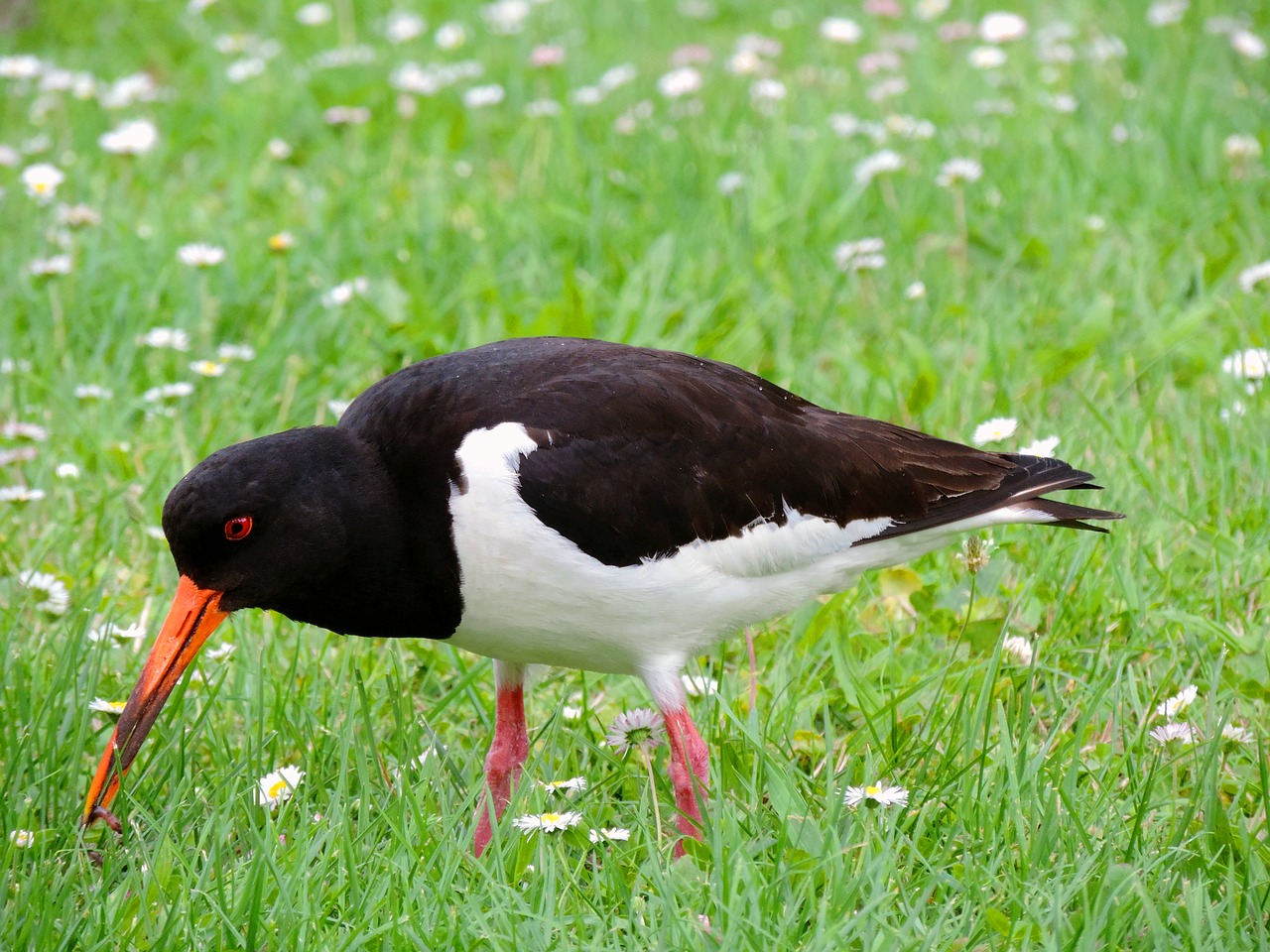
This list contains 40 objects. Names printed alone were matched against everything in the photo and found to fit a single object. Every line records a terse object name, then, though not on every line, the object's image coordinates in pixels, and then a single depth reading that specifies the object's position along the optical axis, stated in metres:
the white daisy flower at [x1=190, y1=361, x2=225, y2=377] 10.84
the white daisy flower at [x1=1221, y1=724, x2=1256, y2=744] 7.17
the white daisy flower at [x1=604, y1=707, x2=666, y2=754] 7.29
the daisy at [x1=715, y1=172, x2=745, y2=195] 13.32
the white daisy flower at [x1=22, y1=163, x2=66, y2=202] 12.44
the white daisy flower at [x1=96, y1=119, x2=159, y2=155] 13.05
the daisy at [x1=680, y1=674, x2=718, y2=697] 7.70
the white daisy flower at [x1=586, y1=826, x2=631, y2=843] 6.56
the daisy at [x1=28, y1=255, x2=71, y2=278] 11.27
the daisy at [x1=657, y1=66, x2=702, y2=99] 14.58
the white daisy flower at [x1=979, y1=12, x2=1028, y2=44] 15.32
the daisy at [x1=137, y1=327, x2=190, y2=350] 11.02
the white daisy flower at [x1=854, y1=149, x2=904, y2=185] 12.96
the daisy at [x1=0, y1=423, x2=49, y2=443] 10.01
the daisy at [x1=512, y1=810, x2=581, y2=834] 6.47
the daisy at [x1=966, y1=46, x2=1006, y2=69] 15.62
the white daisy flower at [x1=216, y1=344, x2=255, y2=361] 11.02
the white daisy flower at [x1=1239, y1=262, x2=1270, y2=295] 10.80
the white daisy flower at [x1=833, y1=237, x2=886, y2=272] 12.07
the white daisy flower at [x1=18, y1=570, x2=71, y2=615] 8.41
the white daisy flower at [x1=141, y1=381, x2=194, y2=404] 10.26
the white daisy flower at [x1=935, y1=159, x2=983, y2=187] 12.66
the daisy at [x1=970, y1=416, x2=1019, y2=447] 9.40
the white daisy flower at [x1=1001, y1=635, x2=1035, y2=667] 8.09
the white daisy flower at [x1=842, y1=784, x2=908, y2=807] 6.47
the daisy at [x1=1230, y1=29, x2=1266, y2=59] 14.73
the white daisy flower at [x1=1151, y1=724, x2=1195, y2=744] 7.10
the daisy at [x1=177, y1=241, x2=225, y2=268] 11.54
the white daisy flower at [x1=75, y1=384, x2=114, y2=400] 10.57
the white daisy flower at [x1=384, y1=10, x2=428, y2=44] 17.44
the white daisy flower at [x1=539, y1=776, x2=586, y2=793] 6.95
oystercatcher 6.77
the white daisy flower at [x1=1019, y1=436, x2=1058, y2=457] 8.94
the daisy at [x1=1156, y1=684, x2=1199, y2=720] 7.37
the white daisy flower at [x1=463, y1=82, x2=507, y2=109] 15.15
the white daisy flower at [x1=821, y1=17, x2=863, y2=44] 16.50
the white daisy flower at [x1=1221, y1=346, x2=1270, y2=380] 9.95
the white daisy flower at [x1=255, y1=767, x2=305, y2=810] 6.92
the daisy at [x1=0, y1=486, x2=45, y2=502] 9.23
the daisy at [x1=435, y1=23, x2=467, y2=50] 17.39
